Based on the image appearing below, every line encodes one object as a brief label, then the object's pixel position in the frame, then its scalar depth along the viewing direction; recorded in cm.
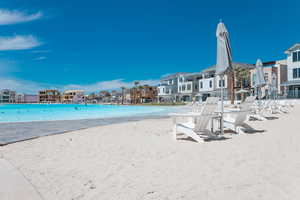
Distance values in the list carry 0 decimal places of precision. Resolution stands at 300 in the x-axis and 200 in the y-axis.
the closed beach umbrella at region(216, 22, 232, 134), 600
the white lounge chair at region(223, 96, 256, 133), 631
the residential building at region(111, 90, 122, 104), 8715
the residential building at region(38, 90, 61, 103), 10250
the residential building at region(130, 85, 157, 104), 6712
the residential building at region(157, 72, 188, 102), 5411
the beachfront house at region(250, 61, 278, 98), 3350
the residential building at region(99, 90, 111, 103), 9698
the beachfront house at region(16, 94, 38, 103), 10899
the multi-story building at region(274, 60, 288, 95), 3337
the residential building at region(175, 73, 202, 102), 4772
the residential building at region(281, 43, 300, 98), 2847
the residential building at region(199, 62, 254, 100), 3922
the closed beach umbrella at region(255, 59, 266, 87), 1418
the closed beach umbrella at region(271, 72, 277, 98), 1868
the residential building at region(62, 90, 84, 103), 9700
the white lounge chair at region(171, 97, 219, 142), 536
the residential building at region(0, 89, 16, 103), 10069
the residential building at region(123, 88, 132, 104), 8335
